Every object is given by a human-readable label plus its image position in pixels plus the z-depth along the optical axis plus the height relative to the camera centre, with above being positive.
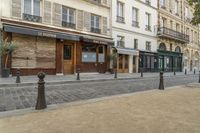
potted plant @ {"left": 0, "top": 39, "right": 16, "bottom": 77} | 7.82 +0.92
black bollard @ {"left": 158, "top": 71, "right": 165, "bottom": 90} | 6.21 -0.79
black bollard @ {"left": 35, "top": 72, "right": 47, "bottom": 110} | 3.47 -0.70
